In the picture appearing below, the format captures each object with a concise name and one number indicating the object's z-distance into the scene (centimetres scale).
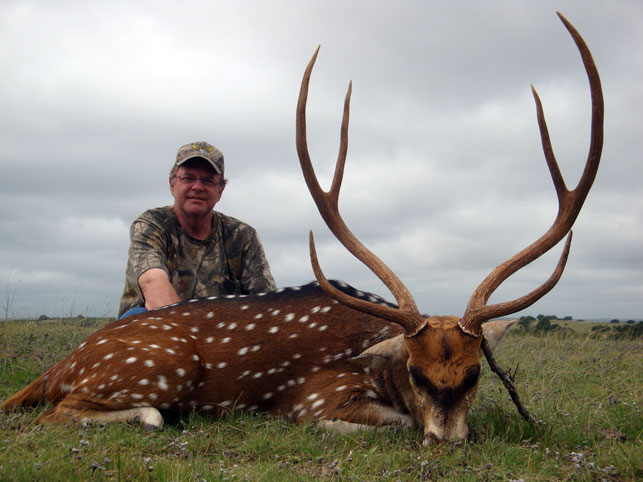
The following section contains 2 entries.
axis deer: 340
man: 568
